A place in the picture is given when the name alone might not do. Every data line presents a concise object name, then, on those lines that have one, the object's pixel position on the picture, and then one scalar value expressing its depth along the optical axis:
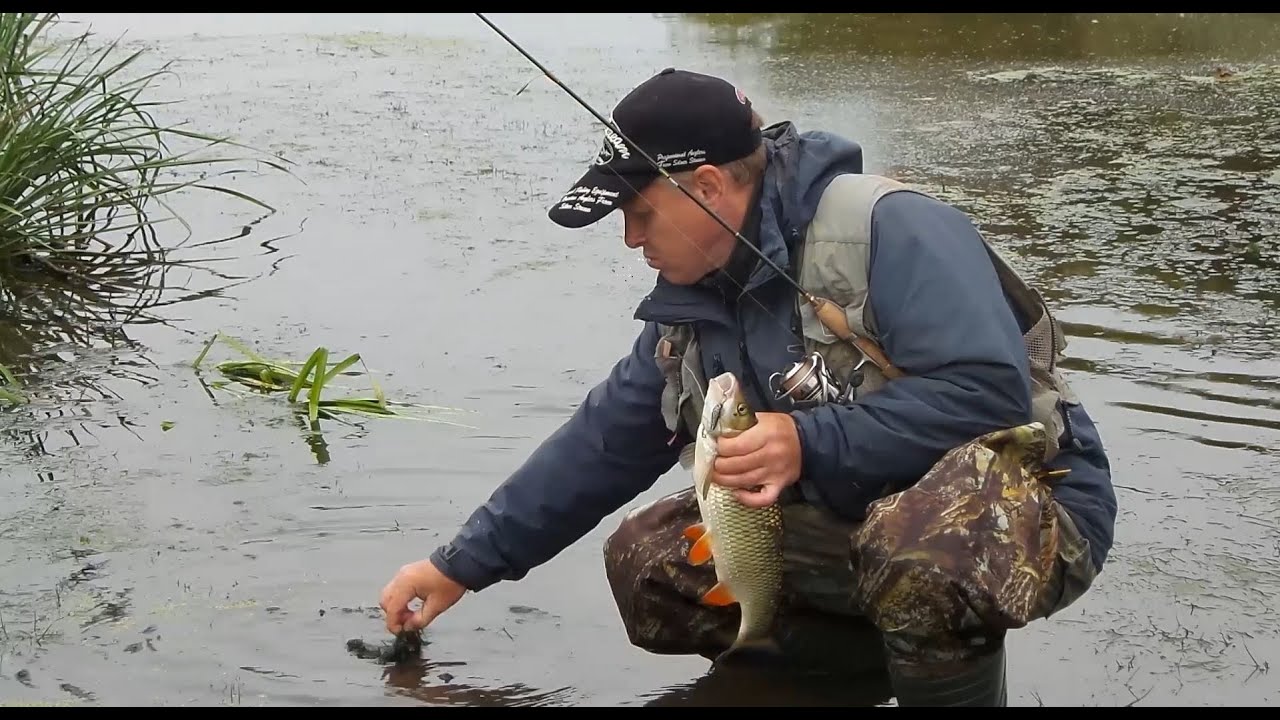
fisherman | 3.36
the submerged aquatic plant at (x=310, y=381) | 6.34
